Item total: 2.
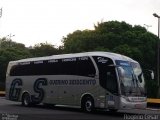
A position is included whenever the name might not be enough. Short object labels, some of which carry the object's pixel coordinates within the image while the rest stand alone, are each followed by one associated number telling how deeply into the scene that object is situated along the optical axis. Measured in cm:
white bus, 2381
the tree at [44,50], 8118
